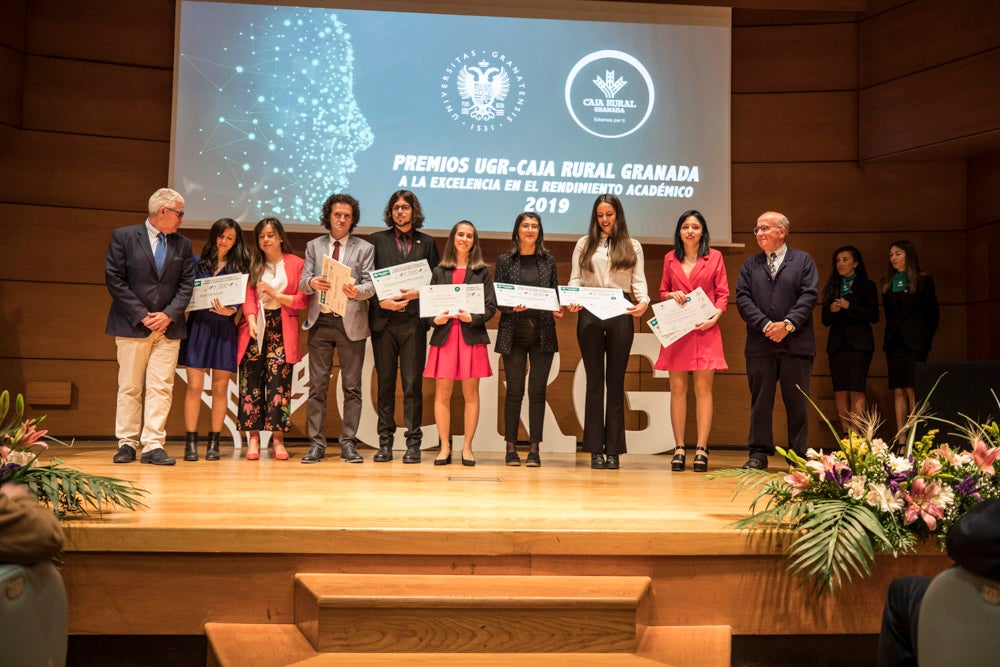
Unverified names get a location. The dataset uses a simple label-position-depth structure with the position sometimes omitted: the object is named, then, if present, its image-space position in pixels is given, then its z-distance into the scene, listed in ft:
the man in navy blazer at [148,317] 14.05
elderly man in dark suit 14.67
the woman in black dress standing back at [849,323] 18.37
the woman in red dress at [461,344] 15.11
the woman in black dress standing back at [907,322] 18.25
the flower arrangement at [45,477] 8.36
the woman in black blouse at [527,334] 15.07
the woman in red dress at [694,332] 15.07
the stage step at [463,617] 7.64
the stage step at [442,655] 7.57
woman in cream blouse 14.88
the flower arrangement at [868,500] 8.16
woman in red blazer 15.06
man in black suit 15.26
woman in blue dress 14.82
